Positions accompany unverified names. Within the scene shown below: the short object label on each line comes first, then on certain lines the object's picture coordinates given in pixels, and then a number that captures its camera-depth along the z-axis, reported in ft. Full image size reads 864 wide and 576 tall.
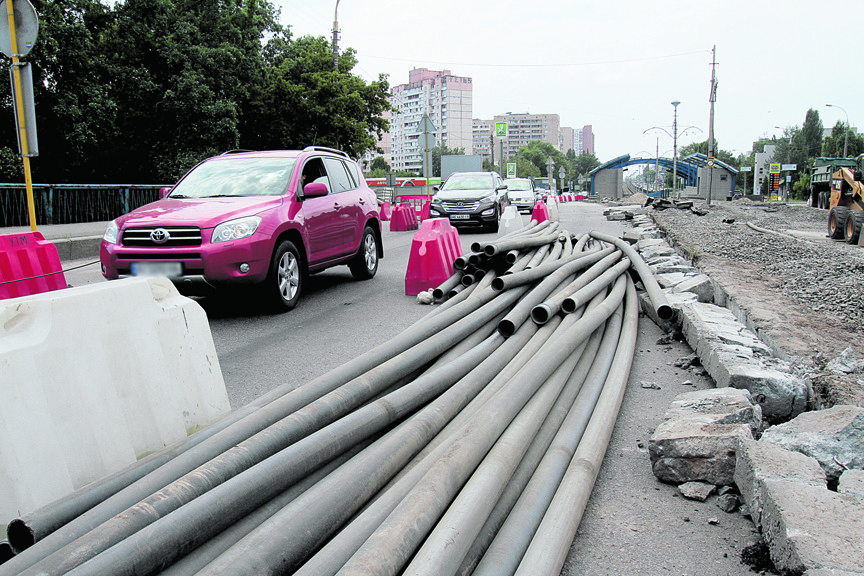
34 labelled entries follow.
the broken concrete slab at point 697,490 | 9.72
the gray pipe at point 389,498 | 6.78
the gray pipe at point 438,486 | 6.57
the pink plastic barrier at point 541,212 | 58.23
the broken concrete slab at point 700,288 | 22.06
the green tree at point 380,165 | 338.62
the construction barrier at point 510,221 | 43.67
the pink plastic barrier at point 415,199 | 108.78
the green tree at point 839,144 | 242.17
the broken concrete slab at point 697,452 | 9.88
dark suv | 55.47
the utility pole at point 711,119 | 141.59
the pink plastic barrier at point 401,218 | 64.64
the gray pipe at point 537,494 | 7.50
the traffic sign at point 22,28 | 25.85
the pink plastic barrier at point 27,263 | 19.33
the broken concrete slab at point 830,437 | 9.57
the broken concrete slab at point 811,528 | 6.95
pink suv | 21.38
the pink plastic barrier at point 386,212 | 78.14
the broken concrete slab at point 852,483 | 8.49
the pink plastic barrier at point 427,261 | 26.37
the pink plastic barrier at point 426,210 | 60.77
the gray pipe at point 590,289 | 16.75
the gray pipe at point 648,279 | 19.07
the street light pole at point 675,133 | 202.39
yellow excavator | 52.26
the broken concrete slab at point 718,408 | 10.88
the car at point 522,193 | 96.32
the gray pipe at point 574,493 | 7.48
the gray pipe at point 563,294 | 16.20
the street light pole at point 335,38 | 109.18
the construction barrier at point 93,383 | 8.31
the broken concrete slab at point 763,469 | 8.59
